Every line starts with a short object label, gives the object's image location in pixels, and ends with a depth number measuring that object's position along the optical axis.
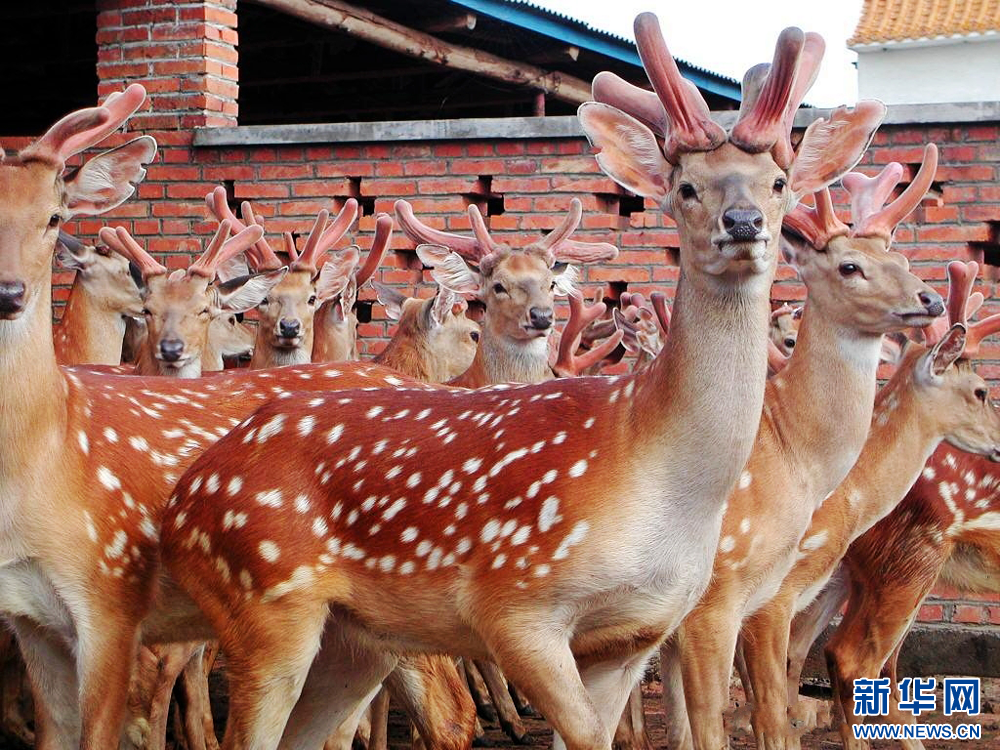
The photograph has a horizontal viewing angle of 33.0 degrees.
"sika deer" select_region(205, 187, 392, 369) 8.19
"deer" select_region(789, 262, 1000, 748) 6.49
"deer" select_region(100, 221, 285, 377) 7.25
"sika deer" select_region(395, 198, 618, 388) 7.58
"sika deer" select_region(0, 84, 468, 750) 4.56
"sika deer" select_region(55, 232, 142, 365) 8.34
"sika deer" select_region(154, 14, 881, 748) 4.05
